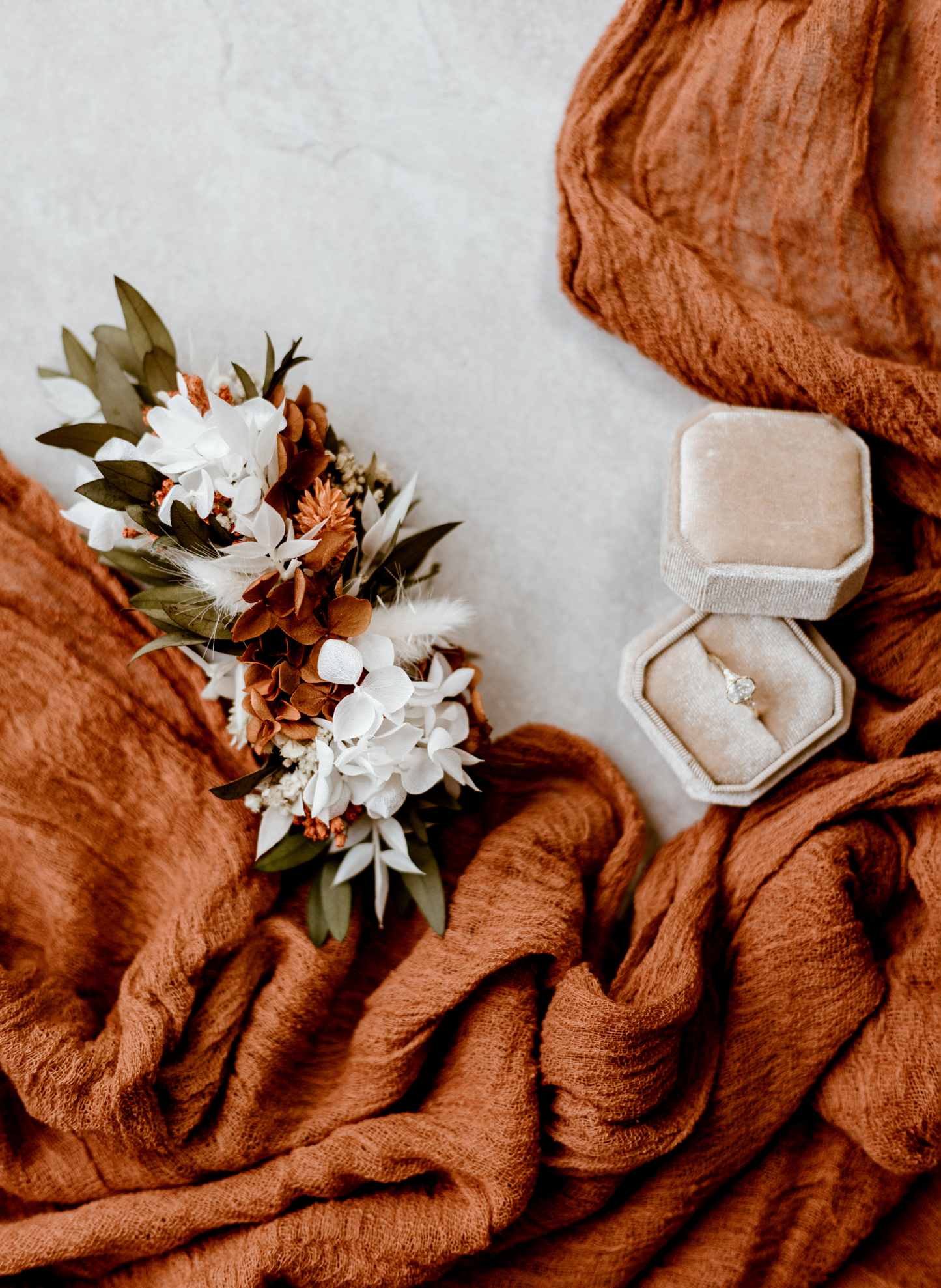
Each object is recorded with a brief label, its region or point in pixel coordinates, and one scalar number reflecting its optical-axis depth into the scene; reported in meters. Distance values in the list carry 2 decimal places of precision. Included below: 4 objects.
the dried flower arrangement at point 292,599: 0.38
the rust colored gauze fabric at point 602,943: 0.41
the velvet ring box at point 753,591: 0.41
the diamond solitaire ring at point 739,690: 0.42
